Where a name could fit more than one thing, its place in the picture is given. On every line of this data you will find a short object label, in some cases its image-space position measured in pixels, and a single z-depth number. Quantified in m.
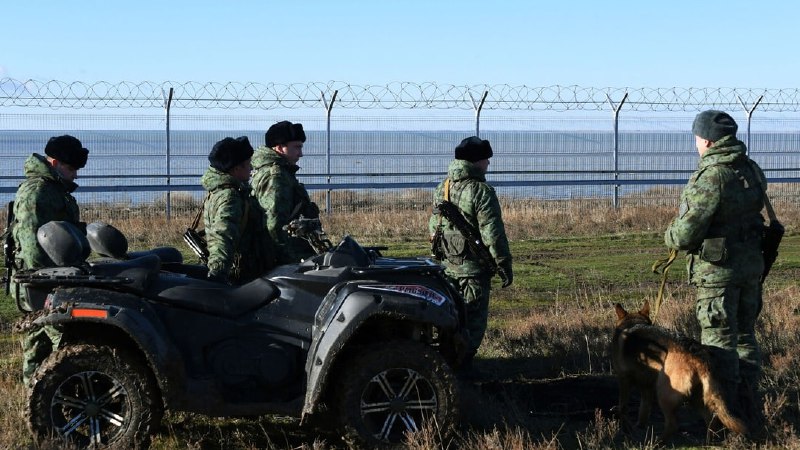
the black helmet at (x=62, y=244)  6.16
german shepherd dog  6.50
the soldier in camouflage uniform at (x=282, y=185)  8.35
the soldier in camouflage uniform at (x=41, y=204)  7.31
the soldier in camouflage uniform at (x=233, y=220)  6.87
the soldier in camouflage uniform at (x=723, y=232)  6.76
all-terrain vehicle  6.03
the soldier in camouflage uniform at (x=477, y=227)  8.64
